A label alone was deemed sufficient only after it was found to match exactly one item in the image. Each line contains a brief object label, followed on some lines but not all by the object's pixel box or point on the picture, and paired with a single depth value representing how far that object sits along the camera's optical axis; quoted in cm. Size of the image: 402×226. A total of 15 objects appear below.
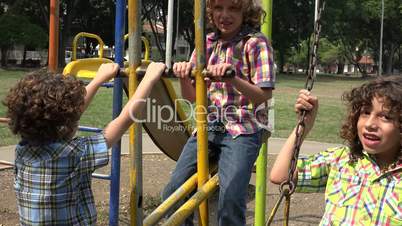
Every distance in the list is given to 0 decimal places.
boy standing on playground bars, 250
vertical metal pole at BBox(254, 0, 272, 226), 317
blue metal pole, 303
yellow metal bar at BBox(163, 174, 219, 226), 224
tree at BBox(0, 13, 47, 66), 2803
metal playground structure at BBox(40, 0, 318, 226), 211
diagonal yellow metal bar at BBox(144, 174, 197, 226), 223
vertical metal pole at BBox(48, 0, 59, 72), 365
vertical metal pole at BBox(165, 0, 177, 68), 417
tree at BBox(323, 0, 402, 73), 3846
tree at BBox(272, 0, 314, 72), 3675
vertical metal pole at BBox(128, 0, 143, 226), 210
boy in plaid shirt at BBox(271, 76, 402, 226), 173
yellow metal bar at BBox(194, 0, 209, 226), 221
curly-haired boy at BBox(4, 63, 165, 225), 184
